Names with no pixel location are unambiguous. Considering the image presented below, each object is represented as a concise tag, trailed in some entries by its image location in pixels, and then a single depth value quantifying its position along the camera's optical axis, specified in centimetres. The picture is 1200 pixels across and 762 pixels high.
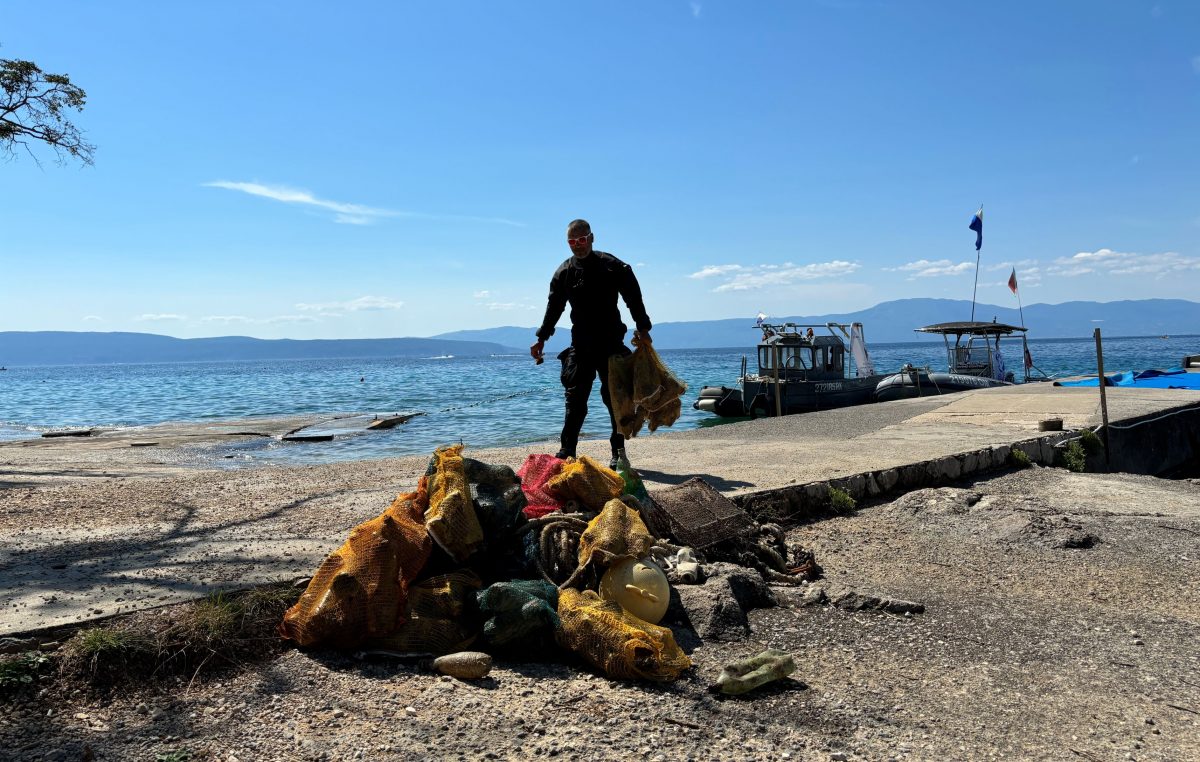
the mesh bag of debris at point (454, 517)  393
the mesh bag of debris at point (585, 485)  464
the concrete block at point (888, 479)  708
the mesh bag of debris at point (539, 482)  468
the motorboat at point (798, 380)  2281
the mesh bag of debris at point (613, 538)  398
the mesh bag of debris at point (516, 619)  358
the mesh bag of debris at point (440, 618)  354
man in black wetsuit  654
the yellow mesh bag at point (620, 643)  337
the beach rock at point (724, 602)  399
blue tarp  1956
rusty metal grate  500
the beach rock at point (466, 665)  332
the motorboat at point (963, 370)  2338
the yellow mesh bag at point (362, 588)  347
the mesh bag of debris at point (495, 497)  422
